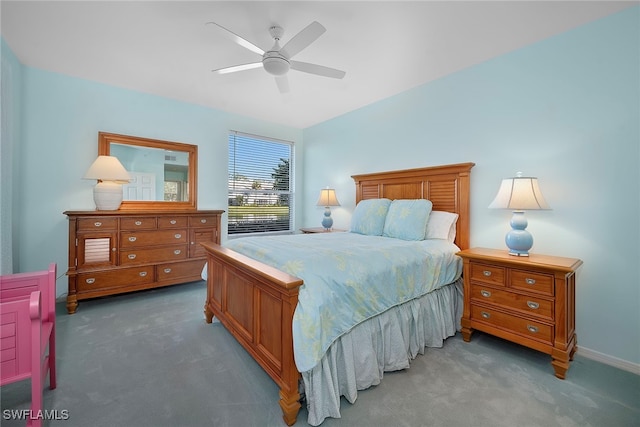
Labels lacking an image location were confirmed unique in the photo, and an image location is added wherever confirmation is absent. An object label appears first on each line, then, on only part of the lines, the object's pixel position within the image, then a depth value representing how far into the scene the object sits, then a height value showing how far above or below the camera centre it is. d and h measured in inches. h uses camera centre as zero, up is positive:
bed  56.0 -30.1
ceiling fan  74.2 +50.0
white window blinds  175.9 +20.4
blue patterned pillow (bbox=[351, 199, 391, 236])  120.3 -1.3
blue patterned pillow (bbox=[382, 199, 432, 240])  106.0 -2.2
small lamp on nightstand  162.9 +7.9
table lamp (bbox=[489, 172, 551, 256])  82.3 +3.8
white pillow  108.3 -4.7
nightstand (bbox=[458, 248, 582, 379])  72.6 -25.7
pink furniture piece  45.0 -23.4
